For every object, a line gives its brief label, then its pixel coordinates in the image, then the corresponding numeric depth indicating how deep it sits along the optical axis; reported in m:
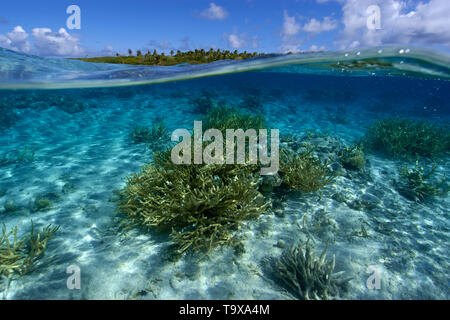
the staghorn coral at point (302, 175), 5.42
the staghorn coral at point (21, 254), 3.54
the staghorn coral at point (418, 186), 6.35
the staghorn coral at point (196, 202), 3.96
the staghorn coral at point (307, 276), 3.26
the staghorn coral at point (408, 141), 9.22
